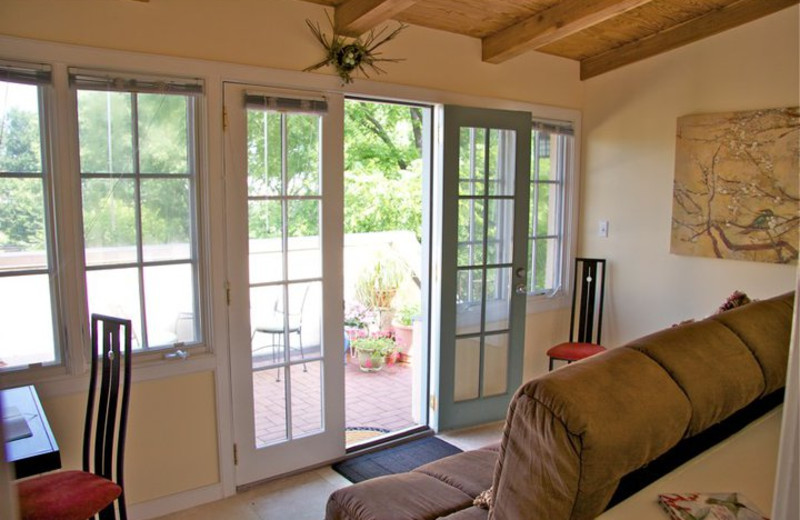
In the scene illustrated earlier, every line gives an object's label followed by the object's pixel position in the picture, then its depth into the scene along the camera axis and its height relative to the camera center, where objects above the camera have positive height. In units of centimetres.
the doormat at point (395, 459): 331 -139
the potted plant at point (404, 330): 555 -104
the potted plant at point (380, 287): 571 -66
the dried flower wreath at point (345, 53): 308 +85
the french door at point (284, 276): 295 -30
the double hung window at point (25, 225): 237 -3
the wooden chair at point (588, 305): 429 -64
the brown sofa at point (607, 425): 140 -54
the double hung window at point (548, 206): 424 +8
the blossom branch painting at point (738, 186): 336 +19
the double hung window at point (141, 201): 257 +7
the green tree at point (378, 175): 719 +51
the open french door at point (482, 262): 370 -28
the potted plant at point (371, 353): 530 -120
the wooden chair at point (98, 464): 199 -93
